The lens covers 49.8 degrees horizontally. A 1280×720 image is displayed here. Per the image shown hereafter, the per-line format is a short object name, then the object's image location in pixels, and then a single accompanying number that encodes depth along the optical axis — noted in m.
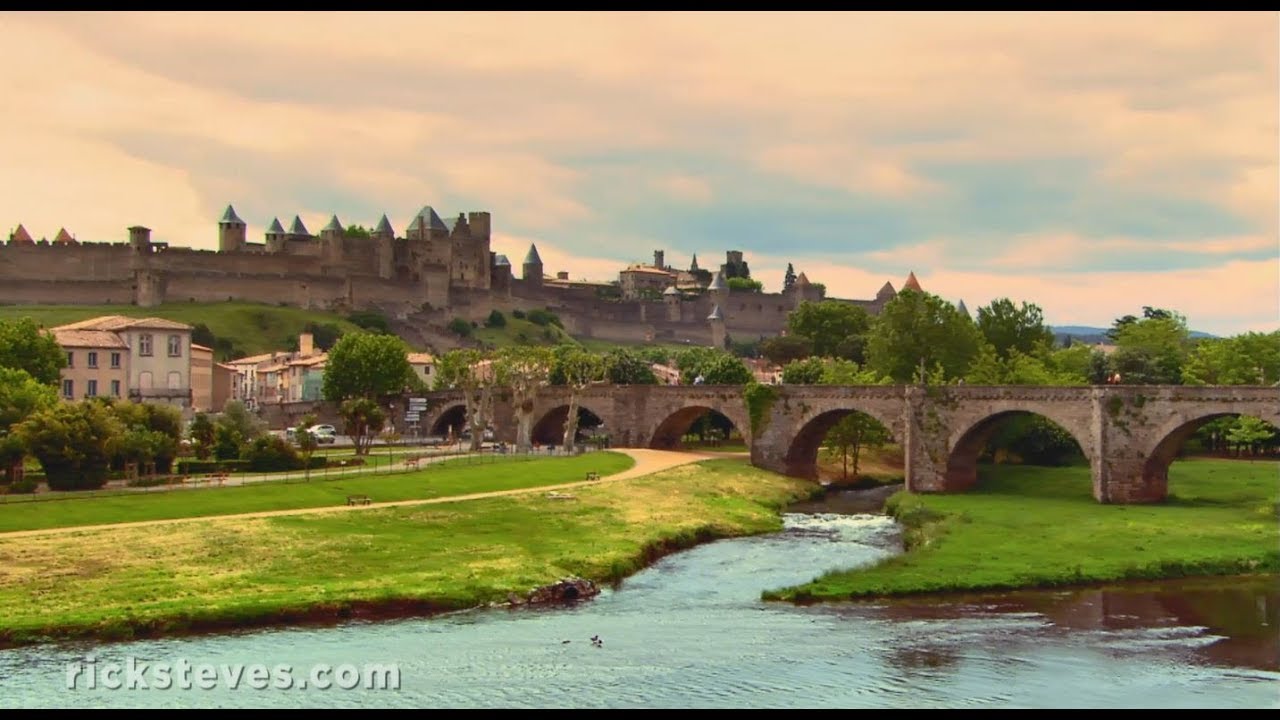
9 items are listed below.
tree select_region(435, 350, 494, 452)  89.62
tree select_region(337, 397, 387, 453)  82.12
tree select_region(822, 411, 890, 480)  84.19
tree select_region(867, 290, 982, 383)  93.56
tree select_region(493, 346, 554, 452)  88.50
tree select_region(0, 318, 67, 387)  85.56
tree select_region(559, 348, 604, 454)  87.96
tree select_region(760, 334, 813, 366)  156.75
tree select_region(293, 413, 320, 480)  67.50
